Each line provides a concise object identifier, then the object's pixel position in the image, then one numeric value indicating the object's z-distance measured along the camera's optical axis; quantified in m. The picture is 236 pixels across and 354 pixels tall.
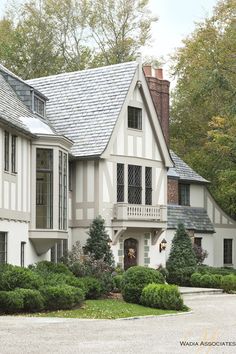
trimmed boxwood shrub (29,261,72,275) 28.53
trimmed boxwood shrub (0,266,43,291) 23.91
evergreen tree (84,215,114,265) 34.00
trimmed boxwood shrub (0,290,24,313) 22.71
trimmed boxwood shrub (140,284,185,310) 25.70
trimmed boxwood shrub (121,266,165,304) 27.08
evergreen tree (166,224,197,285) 39.59
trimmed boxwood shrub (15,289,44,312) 23.11
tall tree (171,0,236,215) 45.41
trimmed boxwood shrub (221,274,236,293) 36.94
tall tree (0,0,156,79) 58.78
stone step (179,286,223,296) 34.62
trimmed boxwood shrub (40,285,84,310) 24.05
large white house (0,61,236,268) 29.53
